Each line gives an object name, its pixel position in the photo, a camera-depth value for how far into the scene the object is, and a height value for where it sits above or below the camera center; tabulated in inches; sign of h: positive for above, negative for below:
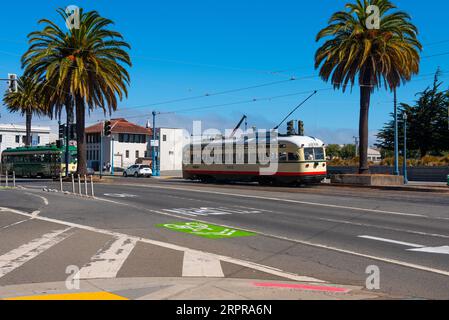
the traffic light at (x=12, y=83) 1112.3 +180.2
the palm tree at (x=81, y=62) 1478.8 +300.1
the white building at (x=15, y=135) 3831.2 +229.9
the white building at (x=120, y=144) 3405.5 +140.8
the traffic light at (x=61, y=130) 1674.5 +113.3
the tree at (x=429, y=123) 2181.3 +168.5
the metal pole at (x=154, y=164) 2261.3 -2.4
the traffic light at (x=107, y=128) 1639.0 +116.3
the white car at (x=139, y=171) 2426.4 -32.9
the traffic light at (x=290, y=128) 1361.0 +93.7
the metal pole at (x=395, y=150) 1469.0 +36.0
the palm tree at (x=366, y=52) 1280.8 +278.0
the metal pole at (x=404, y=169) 1525.0 -22.4
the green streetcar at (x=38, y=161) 2043.6 +17.5
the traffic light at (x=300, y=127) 1354.6 +95.0
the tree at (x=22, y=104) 2282.2 +280.5
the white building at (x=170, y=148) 3565.5 +114.7
